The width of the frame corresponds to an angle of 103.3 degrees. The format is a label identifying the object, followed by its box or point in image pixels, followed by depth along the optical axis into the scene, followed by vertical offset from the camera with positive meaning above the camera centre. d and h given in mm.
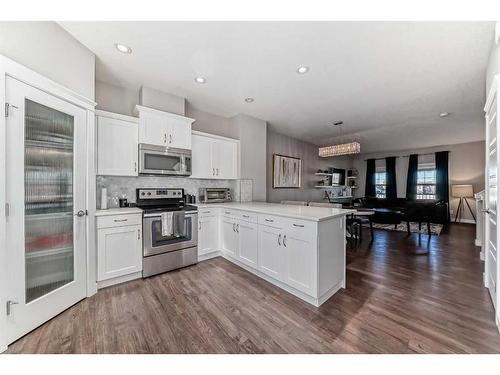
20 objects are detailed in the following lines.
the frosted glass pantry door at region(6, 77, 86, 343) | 1541 -188
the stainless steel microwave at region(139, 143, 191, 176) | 2859 +392
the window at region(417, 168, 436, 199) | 7434 +128
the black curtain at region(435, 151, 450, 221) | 7102 +340
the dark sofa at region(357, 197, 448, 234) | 5000 -685
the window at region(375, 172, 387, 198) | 8523 +96
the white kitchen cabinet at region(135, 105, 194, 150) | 2873 +888
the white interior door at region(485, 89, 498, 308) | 1906 -139
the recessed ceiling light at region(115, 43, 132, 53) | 2094 +1485
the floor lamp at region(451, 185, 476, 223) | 6352 -242
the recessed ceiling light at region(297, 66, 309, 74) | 2444 +1469
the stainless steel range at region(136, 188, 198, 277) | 2609 -648
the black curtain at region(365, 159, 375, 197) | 8711 +317
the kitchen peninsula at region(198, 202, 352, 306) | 2012 -727
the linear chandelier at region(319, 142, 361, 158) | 4445 +854
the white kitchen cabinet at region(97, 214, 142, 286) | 2303 -744
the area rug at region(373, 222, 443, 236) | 5364 -1209
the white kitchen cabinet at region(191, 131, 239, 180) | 3553 +560
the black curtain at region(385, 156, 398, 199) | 8180 +344
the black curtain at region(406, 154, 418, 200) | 7697 +364
